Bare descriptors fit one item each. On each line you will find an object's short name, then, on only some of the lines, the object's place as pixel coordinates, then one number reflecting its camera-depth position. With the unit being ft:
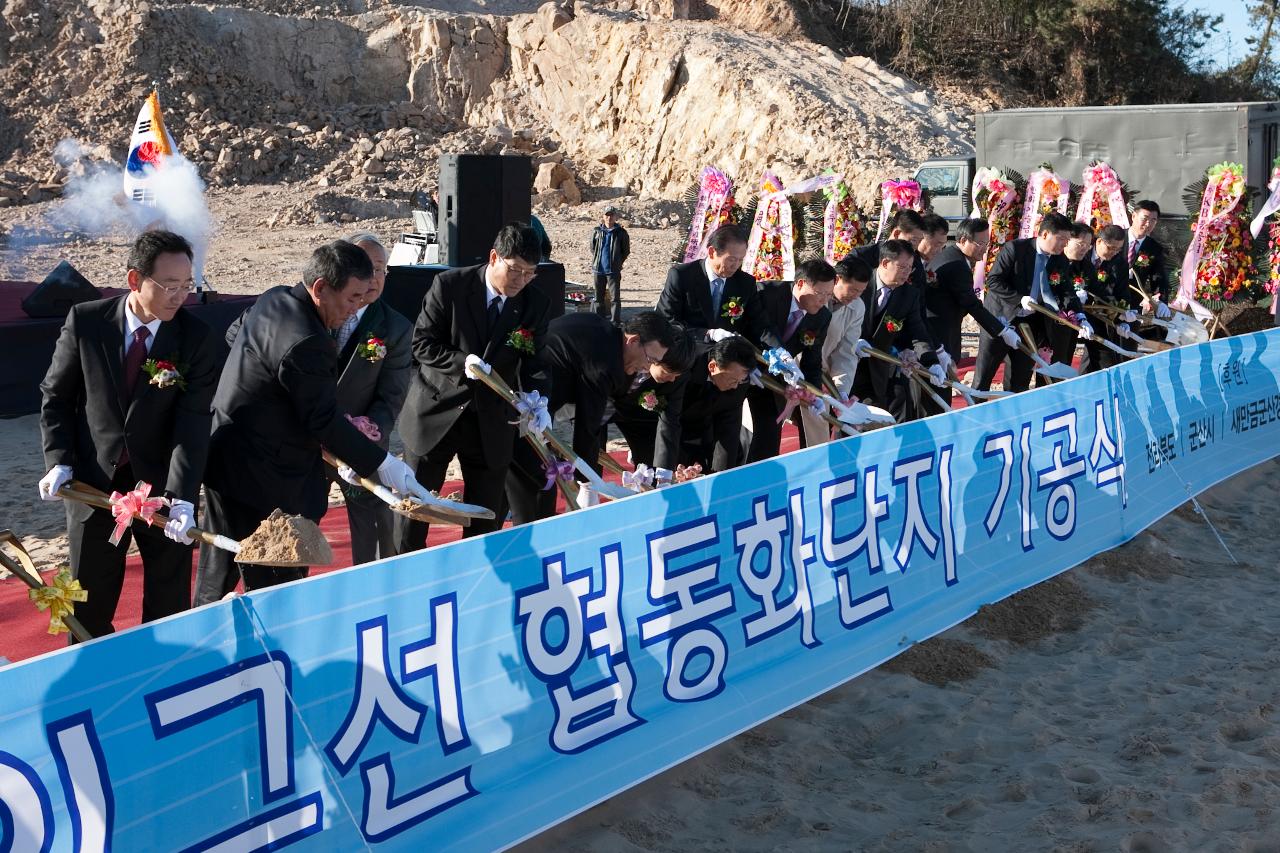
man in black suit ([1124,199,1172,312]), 33.88
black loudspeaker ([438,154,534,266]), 41.11
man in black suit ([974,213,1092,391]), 29.01
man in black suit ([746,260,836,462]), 20.29
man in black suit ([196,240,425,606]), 12.61
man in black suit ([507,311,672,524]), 16.07
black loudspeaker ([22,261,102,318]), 31.71
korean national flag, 45.68
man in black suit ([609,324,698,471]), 16.26
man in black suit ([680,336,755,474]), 17.04
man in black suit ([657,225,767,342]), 19.89
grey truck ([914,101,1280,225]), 48.44
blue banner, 8.23
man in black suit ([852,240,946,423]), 22.94
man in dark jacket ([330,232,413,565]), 15.74
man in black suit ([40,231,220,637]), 12.42
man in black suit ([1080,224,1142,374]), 31.32
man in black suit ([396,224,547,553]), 16.01
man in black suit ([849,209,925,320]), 23.98
